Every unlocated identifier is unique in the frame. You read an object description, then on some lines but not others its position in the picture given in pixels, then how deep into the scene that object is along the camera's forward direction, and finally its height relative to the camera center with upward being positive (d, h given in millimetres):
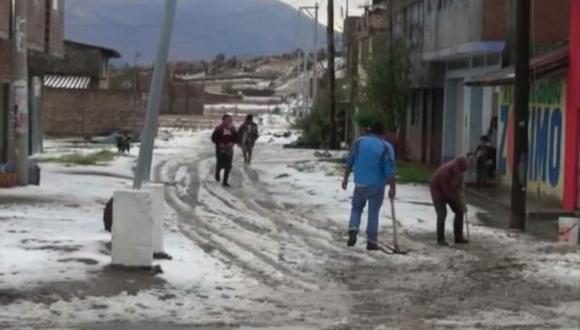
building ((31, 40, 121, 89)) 63312 +1572
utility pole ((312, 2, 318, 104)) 74025 +2266
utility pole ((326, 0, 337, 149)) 51188 +997
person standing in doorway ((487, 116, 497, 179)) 28031 -1184
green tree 37969 +627
